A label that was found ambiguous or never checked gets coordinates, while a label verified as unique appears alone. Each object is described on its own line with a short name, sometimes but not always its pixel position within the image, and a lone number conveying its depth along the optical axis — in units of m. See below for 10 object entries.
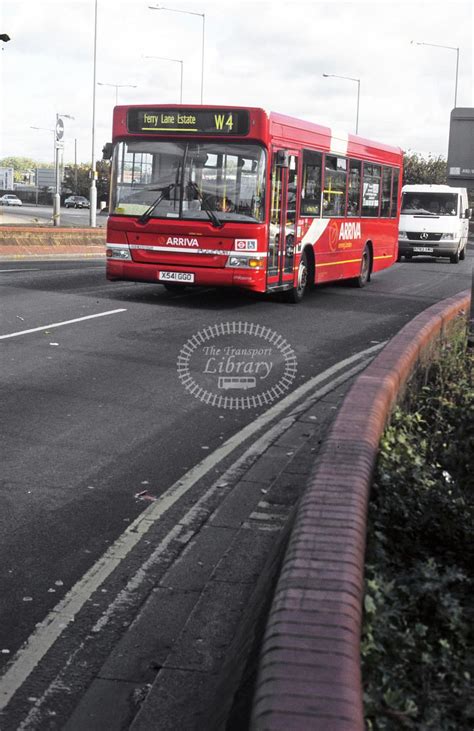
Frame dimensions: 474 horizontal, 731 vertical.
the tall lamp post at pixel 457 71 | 60.16
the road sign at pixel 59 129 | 49.00
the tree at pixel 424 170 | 98.00
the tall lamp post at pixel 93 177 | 52.50
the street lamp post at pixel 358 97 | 71.07
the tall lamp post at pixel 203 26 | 54.06
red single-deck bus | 16.59
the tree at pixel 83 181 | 128.38
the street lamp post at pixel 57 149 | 49.26
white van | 35.16
